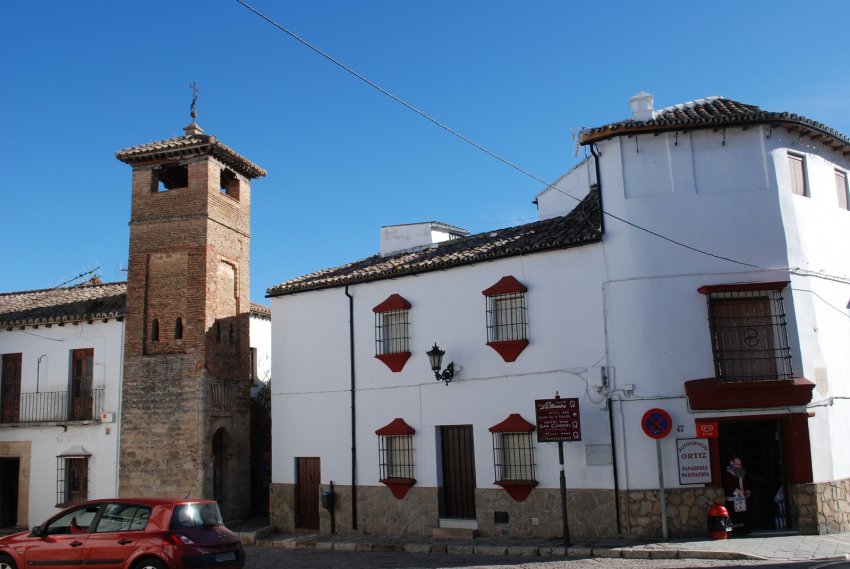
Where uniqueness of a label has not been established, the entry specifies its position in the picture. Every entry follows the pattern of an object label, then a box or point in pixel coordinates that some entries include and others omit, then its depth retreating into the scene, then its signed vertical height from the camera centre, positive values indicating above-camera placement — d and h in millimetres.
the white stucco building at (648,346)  14484 +1809
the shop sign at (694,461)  14352 -445
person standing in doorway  14328 -1059
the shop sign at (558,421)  14539 +375
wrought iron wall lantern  17312 +1755
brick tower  20438 +3169
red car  10805 -1148
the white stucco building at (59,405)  21359 +1480
